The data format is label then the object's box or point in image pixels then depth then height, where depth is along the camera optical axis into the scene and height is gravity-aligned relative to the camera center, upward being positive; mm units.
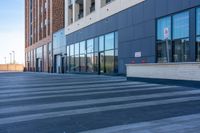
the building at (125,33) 11314 +2507
